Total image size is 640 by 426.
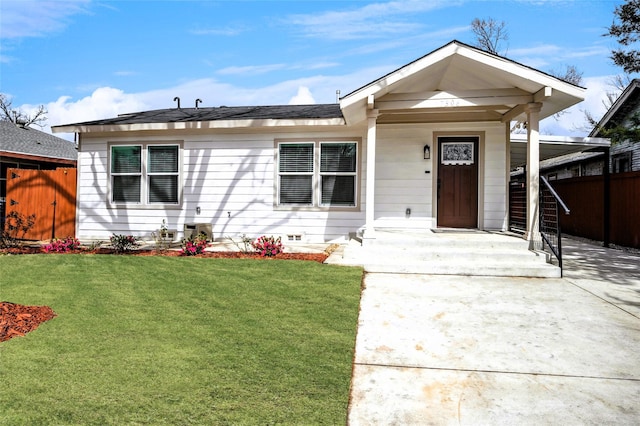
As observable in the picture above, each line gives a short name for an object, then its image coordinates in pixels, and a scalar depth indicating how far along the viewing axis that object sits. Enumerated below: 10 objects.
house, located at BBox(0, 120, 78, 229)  13.78
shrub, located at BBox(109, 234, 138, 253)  7.62
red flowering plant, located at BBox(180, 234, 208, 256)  7.28
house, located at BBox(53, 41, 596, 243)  8.66
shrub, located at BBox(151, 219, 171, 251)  8.37
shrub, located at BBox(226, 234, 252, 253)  7.90
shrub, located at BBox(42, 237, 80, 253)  7.66
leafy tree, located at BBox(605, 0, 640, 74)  13.80
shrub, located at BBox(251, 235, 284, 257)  7.10
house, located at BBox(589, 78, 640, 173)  14.73
